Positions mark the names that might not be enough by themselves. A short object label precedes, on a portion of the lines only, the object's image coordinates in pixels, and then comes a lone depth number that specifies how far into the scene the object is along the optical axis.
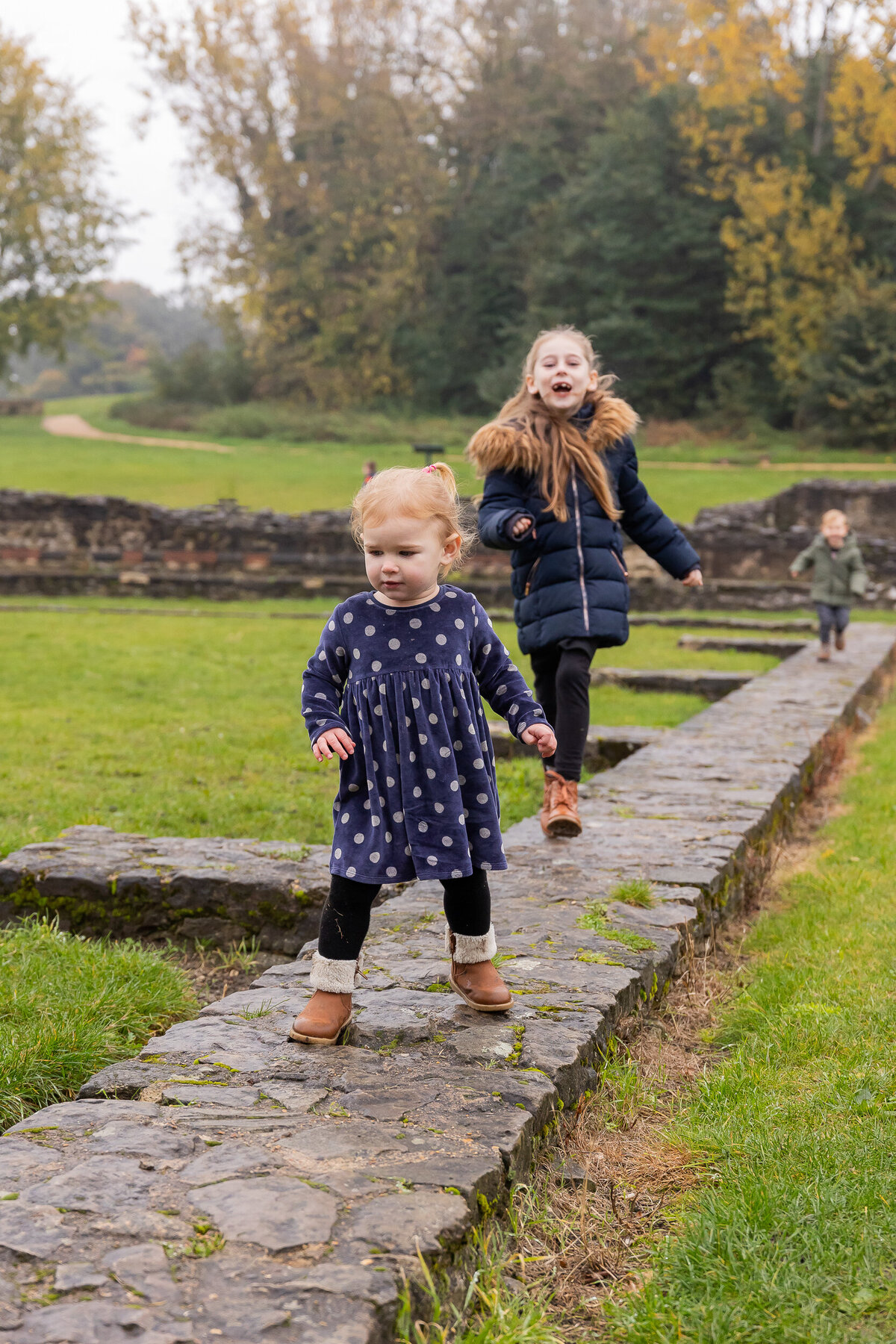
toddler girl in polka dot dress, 2.53
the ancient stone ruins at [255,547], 19.62
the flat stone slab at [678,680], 9.25
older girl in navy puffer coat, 4.16
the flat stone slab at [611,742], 6.53
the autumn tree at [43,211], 40.88
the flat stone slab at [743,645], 12.41
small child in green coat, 10.52
